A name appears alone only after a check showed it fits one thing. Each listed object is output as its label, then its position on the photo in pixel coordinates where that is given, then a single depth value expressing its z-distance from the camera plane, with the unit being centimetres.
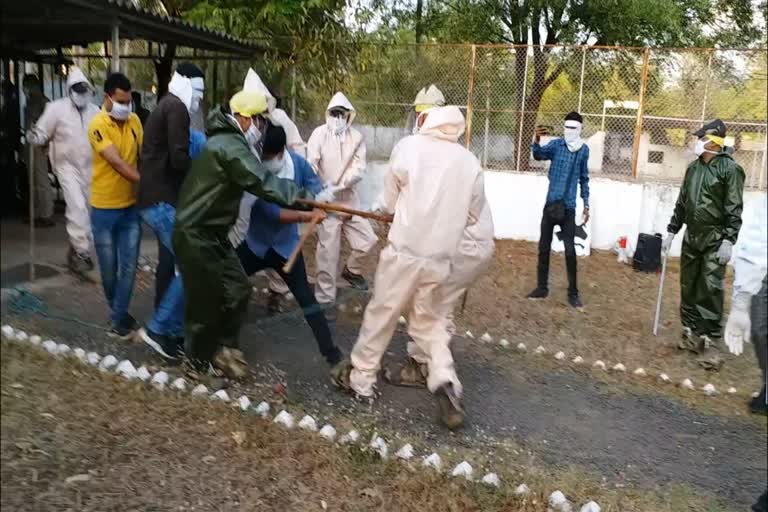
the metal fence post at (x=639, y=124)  930
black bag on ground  861
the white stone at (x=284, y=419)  356
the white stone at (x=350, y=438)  345
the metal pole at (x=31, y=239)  372
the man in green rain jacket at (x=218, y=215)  364
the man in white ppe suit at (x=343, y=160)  613
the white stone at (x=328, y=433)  346
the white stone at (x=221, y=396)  379
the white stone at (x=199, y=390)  384
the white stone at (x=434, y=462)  327
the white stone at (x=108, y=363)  403
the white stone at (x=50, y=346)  395
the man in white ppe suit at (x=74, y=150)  550
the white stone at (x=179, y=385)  389
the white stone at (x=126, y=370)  393
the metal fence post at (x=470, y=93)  973
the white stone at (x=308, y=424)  356
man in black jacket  417
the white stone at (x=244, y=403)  369
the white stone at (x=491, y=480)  315
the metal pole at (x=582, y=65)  962
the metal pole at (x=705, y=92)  905
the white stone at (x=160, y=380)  386
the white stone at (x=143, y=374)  393
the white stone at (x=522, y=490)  308
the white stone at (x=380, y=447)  333
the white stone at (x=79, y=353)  406
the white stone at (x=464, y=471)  321
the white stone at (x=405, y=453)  335
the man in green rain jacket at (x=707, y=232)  514
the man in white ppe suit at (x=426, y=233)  365
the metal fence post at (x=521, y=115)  987
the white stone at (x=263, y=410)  365
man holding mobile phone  658
